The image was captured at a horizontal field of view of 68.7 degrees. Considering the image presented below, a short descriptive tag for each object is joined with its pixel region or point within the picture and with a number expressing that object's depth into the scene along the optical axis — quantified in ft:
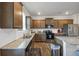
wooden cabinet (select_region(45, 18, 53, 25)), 17.04
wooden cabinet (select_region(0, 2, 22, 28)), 3.92
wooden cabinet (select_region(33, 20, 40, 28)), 17.48
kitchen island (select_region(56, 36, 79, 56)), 5.36
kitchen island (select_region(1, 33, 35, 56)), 4.09
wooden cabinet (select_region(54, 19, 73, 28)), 17.39
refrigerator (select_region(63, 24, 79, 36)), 12.49
